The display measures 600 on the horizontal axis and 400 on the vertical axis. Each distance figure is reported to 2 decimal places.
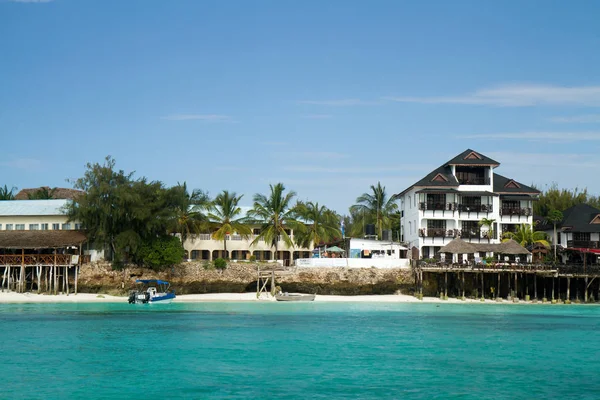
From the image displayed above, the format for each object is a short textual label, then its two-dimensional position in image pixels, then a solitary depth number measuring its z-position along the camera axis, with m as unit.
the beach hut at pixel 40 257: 62.19
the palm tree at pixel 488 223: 67.81
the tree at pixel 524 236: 67.44
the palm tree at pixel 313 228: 75.16
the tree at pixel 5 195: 92.56
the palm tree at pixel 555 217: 69.50
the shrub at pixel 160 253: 63.28
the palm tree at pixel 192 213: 68.34
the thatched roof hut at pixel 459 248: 60.62
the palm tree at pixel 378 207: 81.62
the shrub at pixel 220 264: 64.69
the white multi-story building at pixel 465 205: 68.88
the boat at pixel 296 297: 60.66
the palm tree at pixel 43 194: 86.71
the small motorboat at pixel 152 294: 57.91
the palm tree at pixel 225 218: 71.69
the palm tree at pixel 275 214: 72.44
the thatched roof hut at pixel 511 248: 61.09
